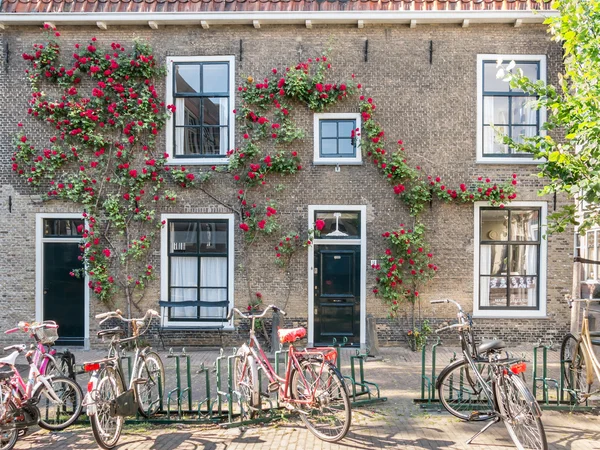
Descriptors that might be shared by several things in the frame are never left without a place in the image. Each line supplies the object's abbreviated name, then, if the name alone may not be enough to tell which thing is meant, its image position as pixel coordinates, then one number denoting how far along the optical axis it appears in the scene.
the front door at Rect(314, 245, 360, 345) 9.62
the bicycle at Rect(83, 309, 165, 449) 4.52
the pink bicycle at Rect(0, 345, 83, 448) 4.55
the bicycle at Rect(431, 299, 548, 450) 4.26
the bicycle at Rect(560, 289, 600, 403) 5.41
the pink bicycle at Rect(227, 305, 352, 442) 4.71
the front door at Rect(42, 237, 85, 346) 9.80
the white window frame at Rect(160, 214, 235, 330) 9.66
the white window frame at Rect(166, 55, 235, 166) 9.77
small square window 9.72
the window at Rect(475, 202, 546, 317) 9.62
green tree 5.09
